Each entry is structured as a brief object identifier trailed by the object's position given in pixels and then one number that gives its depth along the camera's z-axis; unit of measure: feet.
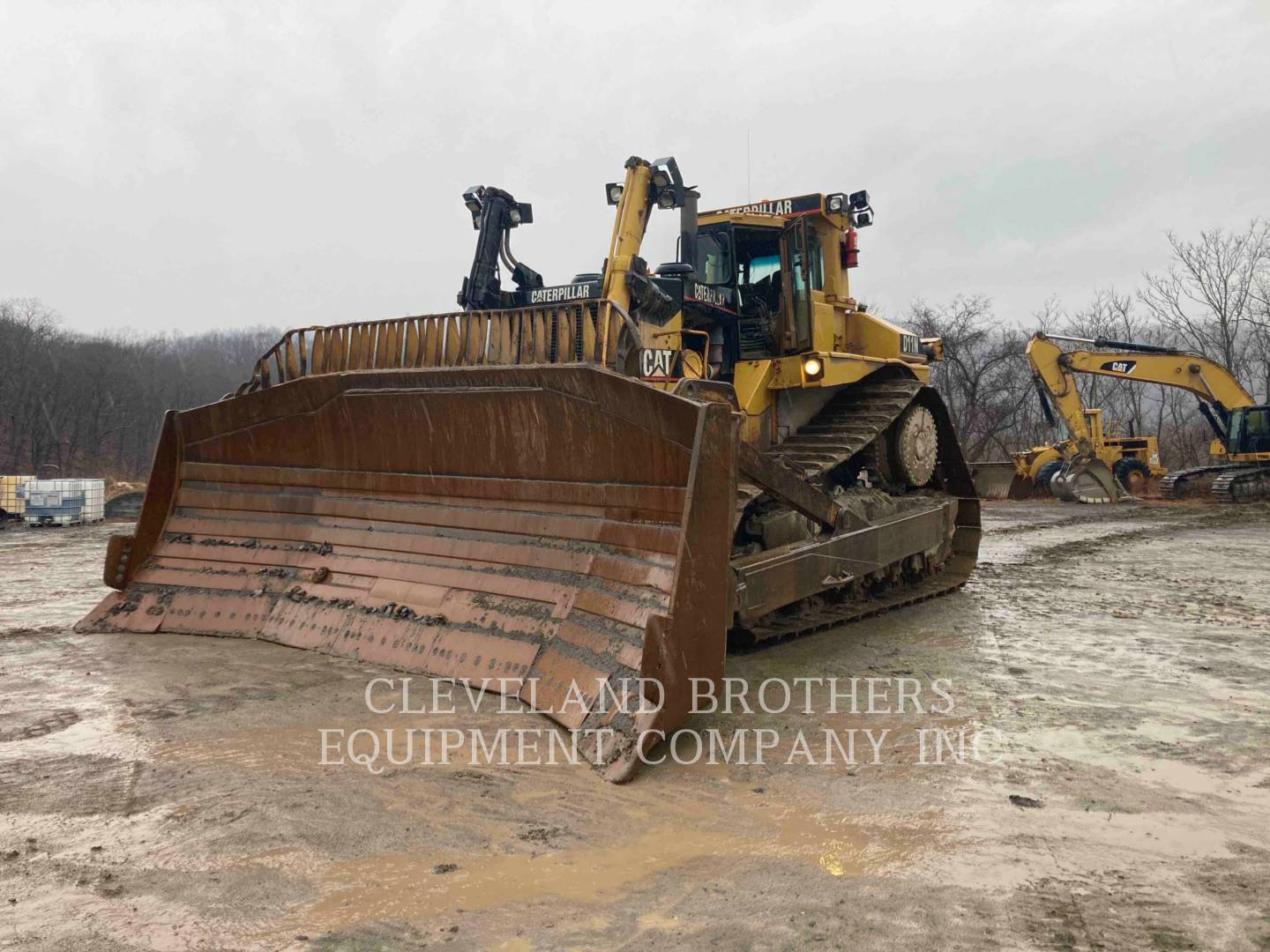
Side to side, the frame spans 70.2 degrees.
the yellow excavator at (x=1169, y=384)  59.11
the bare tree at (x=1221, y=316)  99.50
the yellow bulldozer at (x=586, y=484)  12.13
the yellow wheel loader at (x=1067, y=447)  60.29
